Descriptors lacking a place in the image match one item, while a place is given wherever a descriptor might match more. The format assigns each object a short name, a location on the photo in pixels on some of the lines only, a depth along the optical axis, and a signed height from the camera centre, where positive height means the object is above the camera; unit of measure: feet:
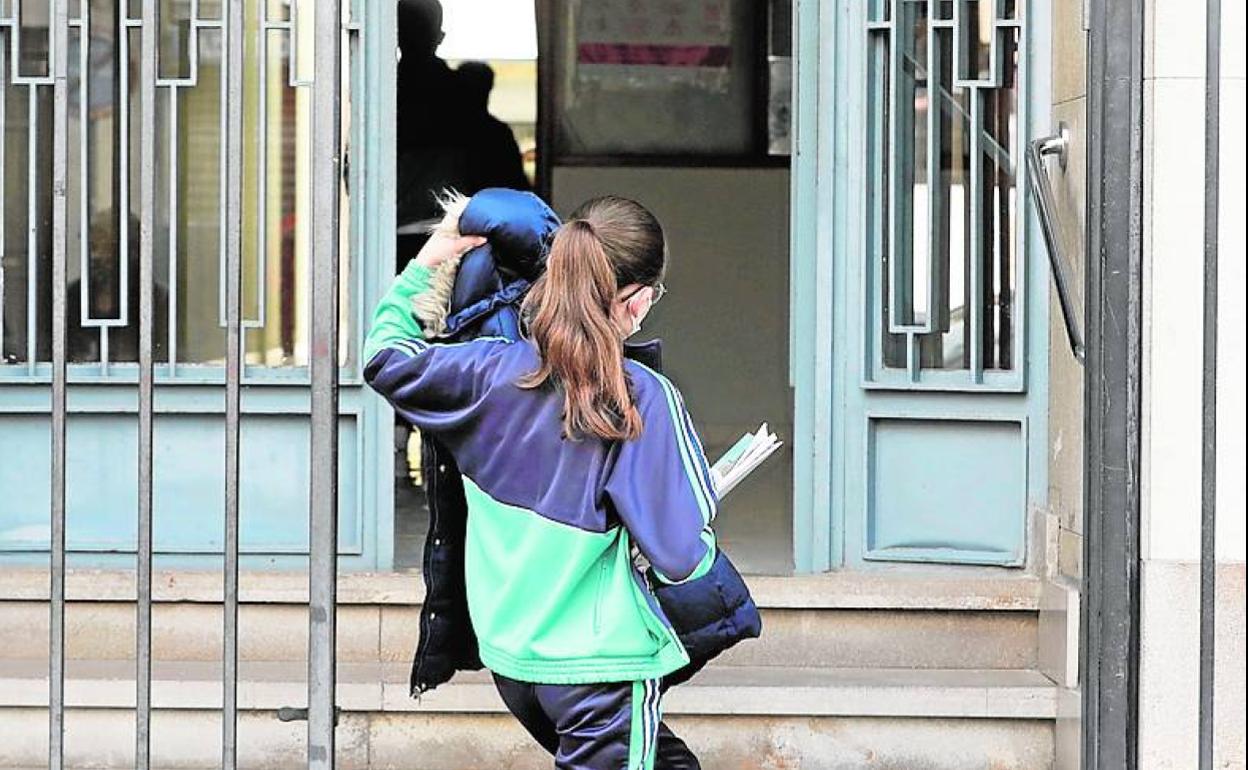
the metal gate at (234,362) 25.84 -0.14
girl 25.13 -0.85
